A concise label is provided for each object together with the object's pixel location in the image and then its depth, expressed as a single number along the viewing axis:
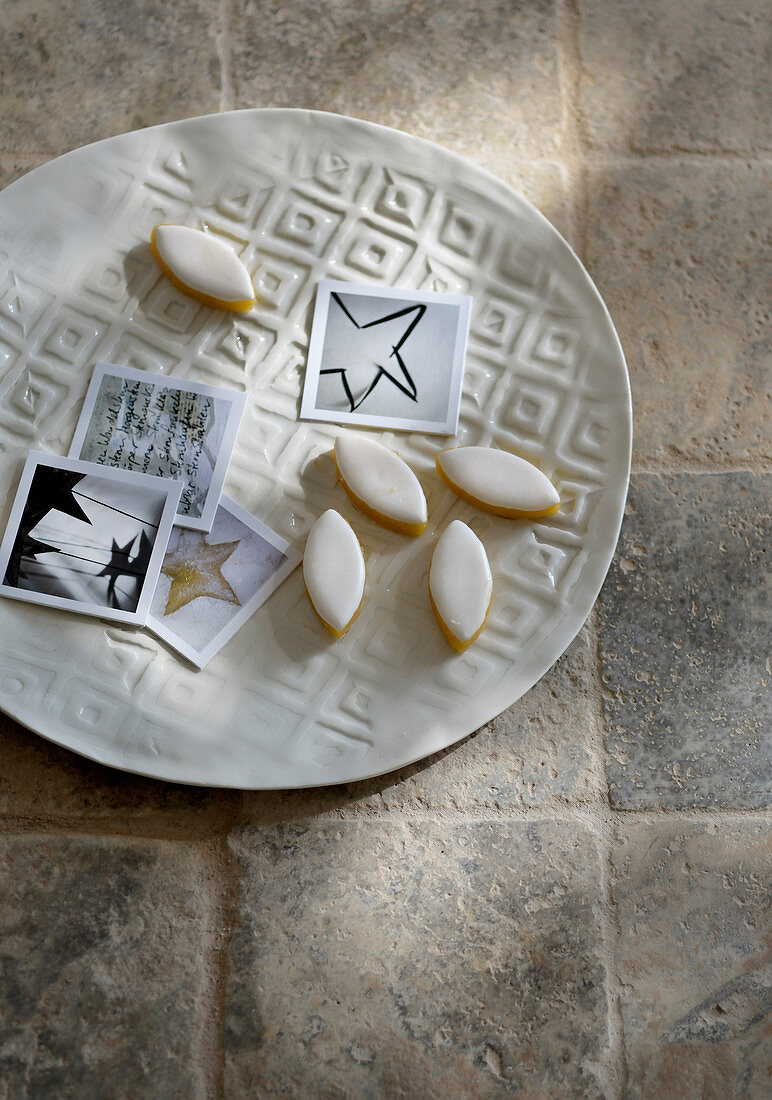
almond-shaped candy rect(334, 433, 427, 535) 0.62
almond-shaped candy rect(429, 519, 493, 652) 0.61
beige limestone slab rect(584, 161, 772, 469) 0.68
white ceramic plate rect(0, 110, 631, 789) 0.61
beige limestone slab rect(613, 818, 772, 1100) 0.60
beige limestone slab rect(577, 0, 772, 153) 0.72
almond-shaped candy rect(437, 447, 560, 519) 0.62
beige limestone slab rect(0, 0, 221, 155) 0.70
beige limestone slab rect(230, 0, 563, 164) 0.71
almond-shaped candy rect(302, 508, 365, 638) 0.61
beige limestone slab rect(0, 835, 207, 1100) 0.59
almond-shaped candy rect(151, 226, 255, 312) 0.64
